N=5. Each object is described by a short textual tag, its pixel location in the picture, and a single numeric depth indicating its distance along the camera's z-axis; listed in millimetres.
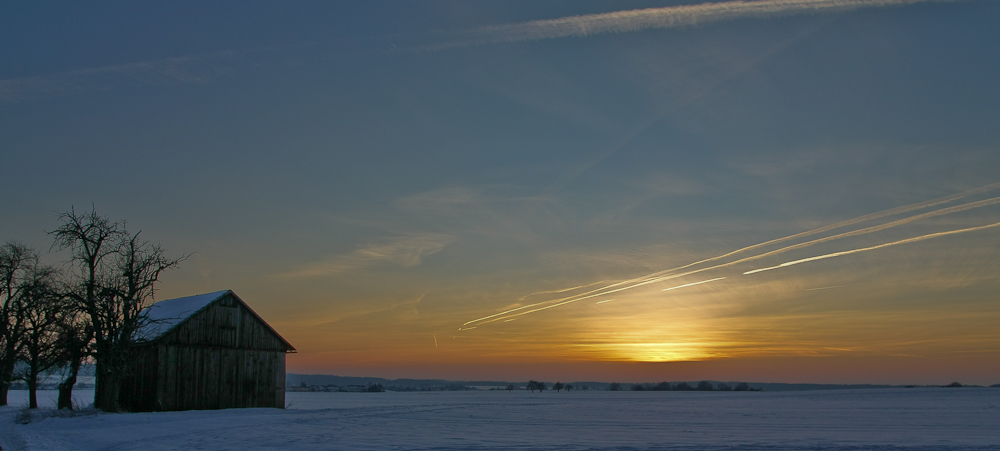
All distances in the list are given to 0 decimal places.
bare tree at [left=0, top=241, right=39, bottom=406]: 45156
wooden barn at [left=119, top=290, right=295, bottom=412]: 40250
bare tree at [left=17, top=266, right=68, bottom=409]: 41312
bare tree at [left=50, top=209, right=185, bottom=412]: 39188
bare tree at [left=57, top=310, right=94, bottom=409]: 39969
